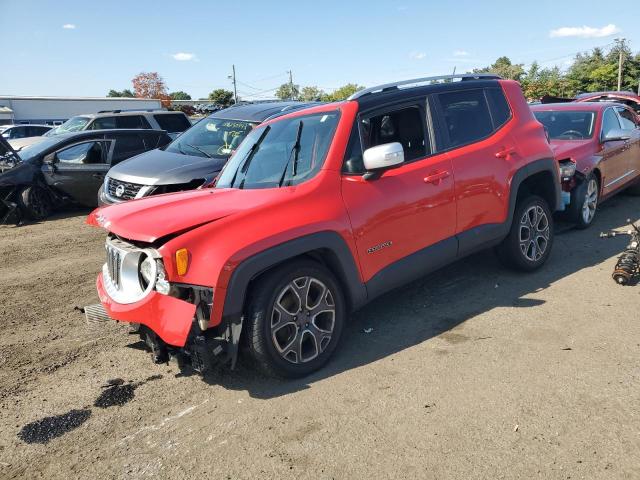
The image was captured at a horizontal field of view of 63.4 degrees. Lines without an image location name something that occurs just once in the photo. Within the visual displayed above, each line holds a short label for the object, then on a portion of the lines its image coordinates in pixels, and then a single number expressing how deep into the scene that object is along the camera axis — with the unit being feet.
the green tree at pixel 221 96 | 261.24
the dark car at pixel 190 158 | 23.24
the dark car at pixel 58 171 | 31.48
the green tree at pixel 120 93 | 357.12
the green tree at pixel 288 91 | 302.45
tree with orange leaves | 324.39
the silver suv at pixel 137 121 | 43.80
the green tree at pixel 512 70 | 174.56
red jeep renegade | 10.53
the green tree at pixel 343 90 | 234.58
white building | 163.94
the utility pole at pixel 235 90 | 269.03
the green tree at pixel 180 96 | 379.55
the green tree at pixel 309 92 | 311.62
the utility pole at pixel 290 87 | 299.97
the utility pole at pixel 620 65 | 143.39
